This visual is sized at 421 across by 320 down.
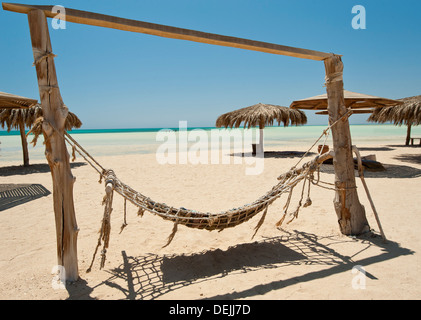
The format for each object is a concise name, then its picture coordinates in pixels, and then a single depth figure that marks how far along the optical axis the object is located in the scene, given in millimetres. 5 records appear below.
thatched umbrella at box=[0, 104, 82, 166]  6625
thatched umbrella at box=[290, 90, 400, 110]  4812
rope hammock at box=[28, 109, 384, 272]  1701
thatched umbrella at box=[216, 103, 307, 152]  8109
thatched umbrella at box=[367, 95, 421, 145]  7172
